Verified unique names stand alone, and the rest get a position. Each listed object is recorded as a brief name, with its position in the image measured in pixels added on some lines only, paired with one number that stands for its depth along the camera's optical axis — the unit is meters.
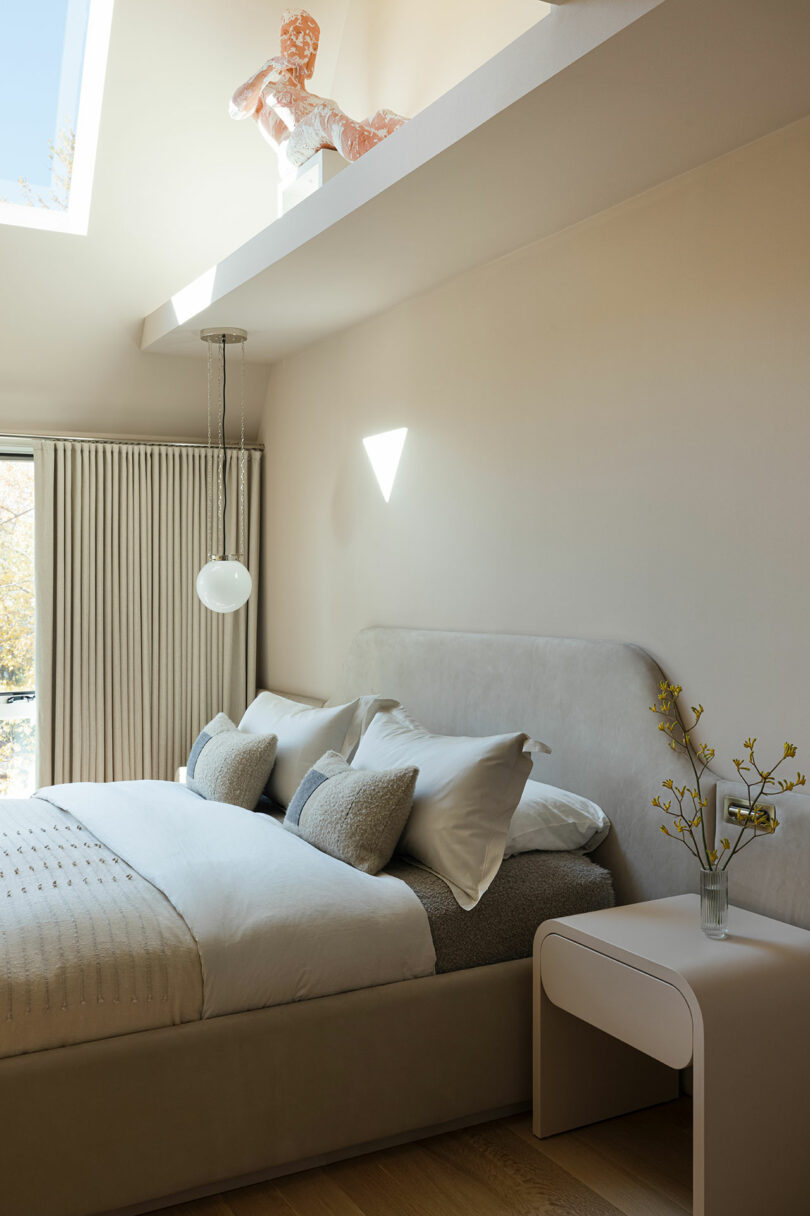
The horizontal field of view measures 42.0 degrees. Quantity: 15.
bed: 1.99
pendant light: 4.29
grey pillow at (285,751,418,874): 2.58
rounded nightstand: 1.91
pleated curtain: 4.67
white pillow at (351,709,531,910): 2.50
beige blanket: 1.99
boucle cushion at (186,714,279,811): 3.34
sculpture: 3.30
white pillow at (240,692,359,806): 3.34
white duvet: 2.17
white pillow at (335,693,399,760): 3.37
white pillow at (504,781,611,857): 2.65
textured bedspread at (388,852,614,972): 2.41
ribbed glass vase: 2.11
